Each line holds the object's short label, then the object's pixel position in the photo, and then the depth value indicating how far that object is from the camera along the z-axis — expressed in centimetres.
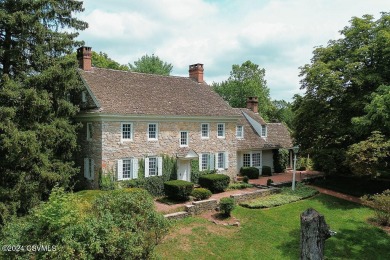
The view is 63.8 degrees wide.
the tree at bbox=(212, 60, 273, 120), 5141
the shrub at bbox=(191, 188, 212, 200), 2161
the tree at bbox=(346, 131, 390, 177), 1938
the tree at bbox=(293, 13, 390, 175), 2262
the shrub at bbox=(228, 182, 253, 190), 2559
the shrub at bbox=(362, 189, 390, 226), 1673
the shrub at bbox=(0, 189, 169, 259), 970
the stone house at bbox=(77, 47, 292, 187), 2153
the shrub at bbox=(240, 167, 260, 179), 3012
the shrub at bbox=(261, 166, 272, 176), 3192
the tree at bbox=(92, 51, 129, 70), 4688
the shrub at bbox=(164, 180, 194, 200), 2117
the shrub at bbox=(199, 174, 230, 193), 2397
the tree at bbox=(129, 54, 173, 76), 5038
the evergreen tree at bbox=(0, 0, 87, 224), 1766
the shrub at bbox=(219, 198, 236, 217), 1880
